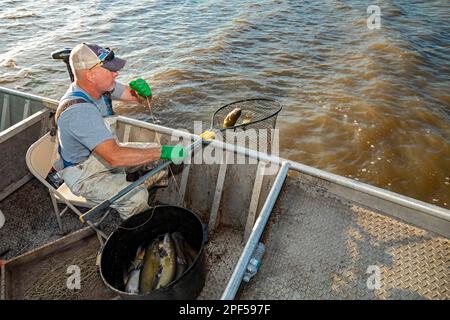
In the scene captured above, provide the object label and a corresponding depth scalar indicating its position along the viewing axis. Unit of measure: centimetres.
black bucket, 294
